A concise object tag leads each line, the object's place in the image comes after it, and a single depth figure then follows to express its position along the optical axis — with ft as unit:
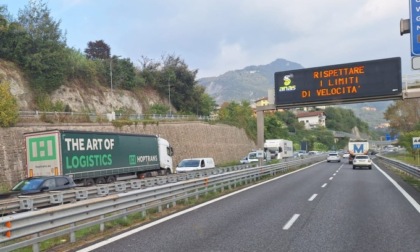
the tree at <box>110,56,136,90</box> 217.56
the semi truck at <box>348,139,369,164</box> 177.37
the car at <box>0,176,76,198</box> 52.95
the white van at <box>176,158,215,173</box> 102.66
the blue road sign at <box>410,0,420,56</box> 46.34
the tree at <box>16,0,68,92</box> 161.99
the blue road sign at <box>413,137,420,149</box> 104.18
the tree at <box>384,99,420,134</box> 235.81
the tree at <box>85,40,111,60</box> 256.32
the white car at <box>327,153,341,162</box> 200.85
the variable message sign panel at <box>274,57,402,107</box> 92.07
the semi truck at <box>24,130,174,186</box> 72.59
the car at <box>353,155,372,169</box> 135.44
